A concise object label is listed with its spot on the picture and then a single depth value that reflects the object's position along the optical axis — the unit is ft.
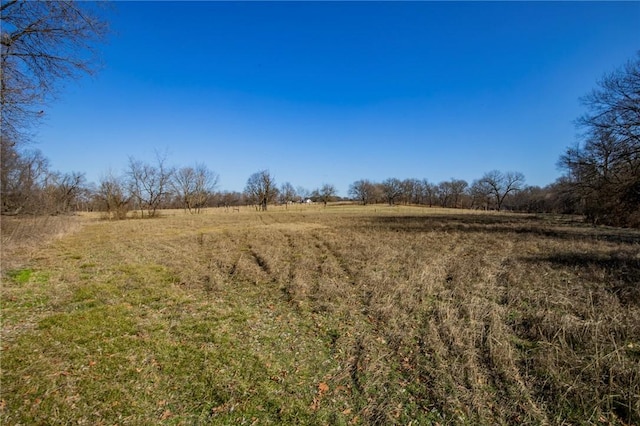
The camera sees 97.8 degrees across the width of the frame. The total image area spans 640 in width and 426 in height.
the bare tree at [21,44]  18.83
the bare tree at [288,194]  330.38
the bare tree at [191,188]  199.00
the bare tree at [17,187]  49.93
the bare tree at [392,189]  353.31
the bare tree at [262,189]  238.48
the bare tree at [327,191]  337.93
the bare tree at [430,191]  374.24
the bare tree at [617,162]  60.08
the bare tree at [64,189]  114.93
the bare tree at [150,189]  166.40
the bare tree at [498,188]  308.60
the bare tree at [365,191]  357.04
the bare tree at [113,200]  140.15
